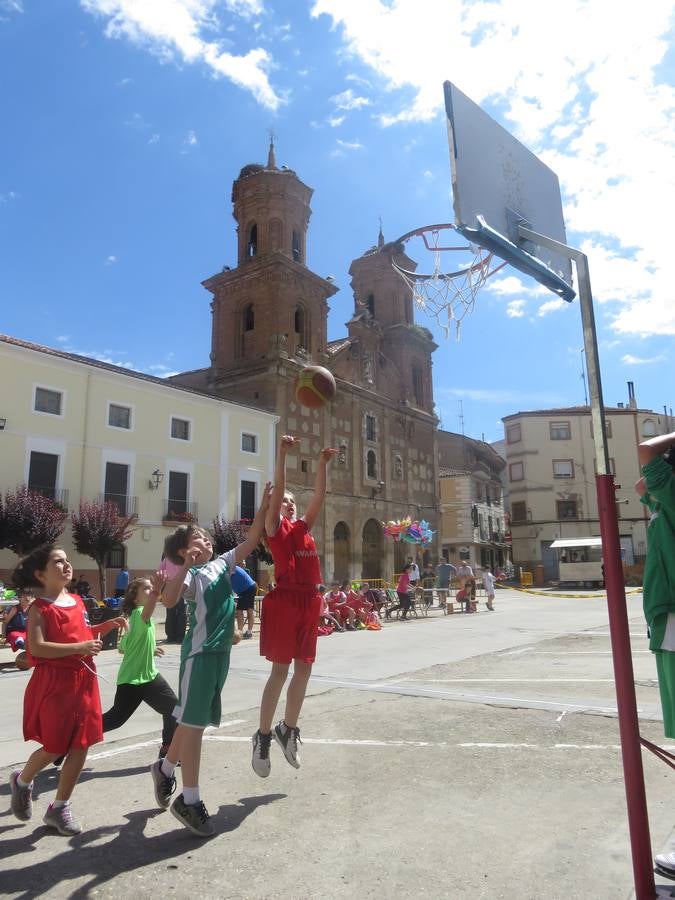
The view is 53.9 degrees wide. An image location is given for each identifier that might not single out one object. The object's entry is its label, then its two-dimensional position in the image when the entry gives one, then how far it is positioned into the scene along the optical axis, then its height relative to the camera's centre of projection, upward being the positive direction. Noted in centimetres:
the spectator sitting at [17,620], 1112 -76
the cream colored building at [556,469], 5288 +790
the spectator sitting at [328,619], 1604 -117
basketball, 491 +135
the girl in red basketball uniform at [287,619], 412 -30
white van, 3770 +40
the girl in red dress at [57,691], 347 -62
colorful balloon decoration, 3006 +173
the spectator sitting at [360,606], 1748 -92
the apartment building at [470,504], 5734 +574
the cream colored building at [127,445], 2439 +535
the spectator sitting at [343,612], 1719 -105
